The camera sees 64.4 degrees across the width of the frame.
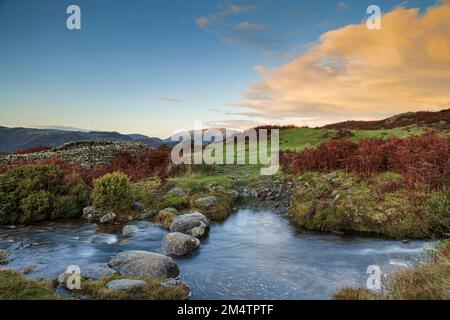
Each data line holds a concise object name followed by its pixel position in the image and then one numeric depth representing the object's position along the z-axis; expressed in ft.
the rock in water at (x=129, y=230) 44.72
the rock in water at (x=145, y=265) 29.78
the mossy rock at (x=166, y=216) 49.06
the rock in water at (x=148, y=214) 53.06
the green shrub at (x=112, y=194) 53.01
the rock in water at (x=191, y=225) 43.78
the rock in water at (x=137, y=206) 55.72
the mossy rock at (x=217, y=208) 52.80
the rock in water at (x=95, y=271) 29.01
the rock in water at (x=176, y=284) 27.02
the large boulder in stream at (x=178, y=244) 36.94
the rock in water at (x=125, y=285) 25.72
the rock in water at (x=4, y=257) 34.01
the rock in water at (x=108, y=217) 50.93
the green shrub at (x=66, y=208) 53.31
